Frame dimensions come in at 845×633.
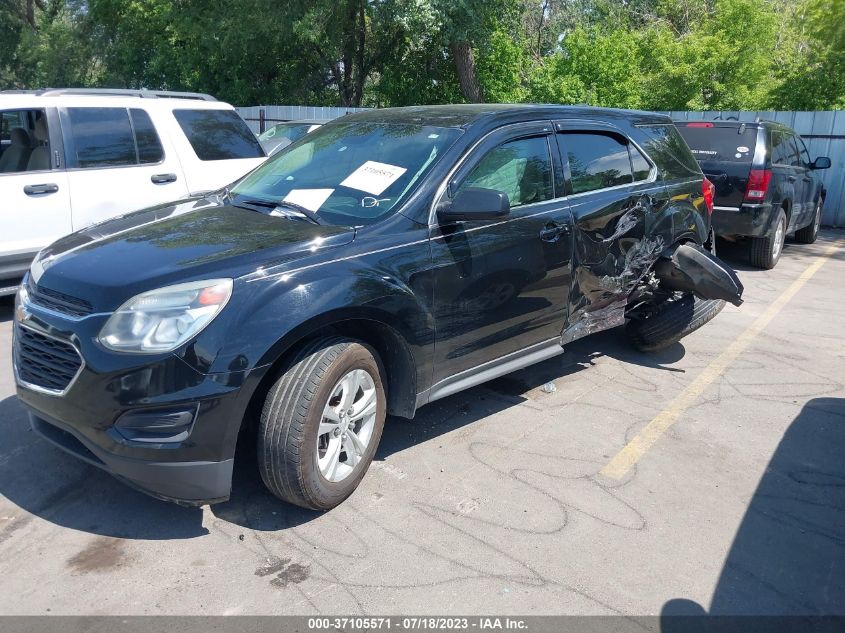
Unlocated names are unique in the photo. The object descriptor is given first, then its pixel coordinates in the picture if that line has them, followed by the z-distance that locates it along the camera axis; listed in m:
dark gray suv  9.06
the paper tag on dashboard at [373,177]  4.05
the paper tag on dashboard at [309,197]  4.09
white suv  6.35
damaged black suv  3.12
